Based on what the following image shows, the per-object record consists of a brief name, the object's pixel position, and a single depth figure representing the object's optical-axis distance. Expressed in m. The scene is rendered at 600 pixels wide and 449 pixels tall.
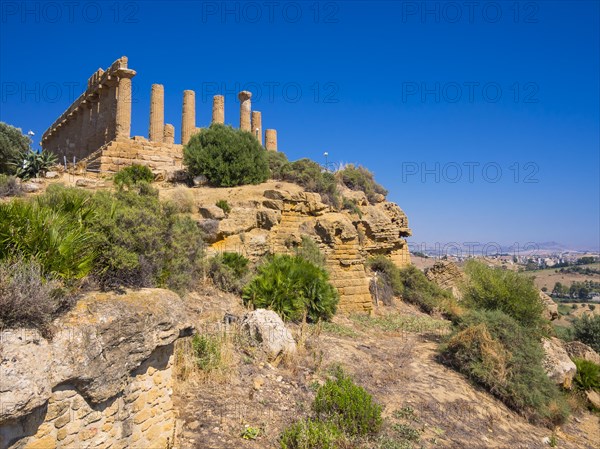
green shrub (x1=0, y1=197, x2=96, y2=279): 4.08
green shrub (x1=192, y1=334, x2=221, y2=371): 5.86
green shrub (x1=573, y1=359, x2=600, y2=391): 9.97
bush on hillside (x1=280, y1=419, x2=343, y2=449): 4.51
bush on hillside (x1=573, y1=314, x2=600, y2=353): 14.59
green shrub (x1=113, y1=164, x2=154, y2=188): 16.72
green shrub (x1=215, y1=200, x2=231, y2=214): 13.73
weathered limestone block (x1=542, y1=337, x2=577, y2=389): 8.88
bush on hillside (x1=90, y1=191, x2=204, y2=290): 5.09
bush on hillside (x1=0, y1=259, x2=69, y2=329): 3.33
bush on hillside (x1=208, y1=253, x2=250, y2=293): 10.14
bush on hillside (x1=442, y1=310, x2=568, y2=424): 7.57
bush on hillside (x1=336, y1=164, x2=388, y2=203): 22.55
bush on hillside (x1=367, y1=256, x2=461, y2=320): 15.84
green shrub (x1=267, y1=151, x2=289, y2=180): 19.50
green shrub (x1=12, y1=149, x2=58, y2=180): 16.34
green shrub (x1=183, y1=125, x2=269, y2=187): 17.67
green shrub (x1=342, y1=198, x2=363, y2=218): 18.23
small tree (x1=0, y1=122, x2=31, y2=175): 17.11
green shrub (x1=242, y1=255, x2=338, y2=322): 9.42
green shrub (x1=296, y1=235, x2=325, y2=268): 12.72
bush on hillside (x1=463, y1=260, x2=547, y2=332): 11.07
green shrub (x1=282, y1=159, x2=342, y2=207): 17.50
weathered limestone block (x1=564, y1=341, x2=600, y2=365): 11.94
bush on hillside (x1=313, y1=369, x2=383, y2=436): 5.12
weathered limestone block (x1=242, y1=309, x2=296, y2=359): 6.92
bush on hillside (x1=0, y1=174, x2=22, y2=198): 11.87
